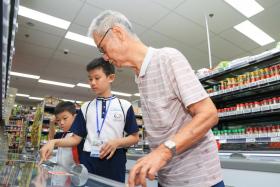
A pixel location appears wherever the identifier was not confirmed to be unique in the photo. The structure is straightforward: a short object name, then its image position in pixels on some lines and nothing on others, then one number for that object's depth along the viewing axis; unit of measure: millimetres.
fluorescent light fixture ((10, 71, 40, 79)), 9502
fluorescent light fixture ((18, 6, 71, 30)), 5030
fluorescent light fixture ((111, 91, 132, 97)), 11717
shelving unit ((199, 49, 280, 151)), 2408
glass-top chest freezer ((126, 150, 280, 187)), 1699
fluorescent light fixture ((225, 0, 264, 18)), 4605
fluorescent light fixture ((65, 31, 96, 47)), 5996
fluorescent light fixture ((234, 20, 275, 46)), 5422
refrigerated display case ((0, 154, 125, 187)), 903
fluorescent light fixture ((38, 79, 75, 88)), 10422
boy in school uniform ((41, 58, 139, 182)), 1493
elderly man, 728
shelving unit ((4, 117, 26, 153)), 9367
